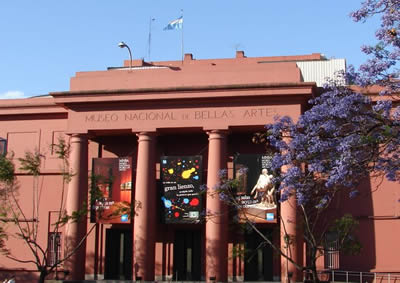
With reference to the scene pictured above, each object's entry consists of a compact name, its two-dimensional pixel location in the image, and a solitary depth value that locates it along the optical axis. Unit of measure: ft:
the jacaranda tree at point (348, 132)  49.19
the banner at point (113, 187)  100.32
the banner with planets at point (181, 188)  99.35
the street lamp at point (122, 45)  112.27
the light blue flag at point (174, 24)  130.62
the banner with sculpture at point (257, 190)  96.17
